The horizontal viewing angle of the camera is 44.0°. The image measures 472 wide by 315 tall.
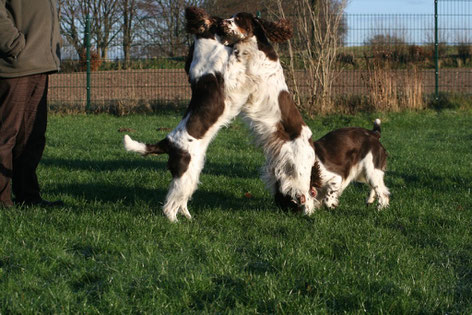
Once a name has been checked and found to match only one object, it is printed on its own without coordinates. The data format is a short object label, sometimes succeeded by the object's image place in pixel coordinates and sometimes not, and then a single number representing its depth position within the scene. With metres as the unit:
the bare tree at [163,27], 17.73
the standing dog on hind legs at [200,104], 4.35
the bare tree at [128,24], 18.29
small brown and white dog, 5.23
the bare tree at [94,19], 20.58
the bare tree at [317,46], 12.34
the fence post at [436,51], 14.57
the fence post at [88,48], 15.19
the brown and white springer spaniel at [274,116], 4.50
